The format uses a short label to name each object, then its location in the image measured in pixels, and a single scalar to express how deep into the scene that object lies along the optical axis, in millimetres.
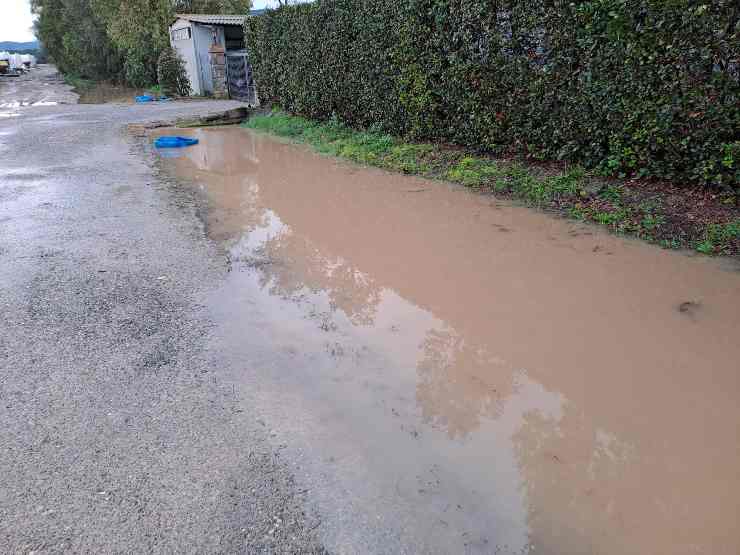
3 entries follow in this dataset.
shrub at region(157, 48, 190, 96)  27984
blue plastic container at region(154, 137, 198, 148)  13403
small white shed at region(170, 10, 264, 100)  25531
